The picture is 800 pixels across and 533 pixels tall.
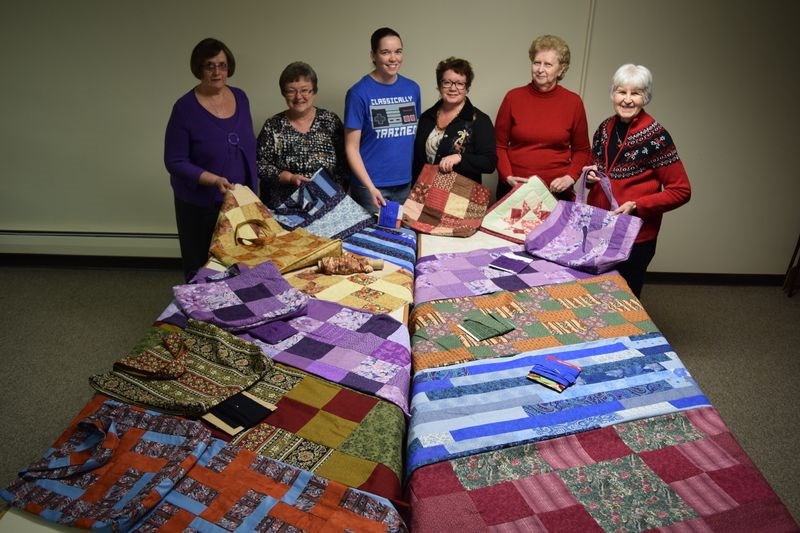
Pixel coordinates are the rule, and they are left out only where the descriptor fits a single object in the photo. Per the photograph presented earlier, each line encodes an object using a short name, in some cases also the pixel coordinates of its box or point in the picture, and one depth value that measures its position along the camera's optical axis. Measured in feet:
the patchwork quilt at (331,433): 4.79
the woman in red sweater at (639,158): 7.94
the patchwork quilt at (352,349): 5.83
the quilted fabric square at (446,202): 9.78
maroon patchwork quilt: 4.36
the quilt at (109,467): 4.31
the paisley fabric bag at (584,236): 8.19
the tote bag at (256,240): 8.25
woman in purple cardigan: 8.74
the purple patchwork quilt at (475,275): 7.84
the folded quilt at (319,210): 9.44
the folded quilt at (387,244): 8.74
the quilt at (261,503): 4.26
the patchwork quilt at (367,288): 7.32
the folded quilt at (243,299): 6.64
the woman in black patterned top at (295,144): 9.50
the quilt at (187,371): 5.42
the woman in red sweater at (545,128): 9.50
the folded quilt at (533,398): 5.16
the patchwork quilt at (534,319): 6.48
